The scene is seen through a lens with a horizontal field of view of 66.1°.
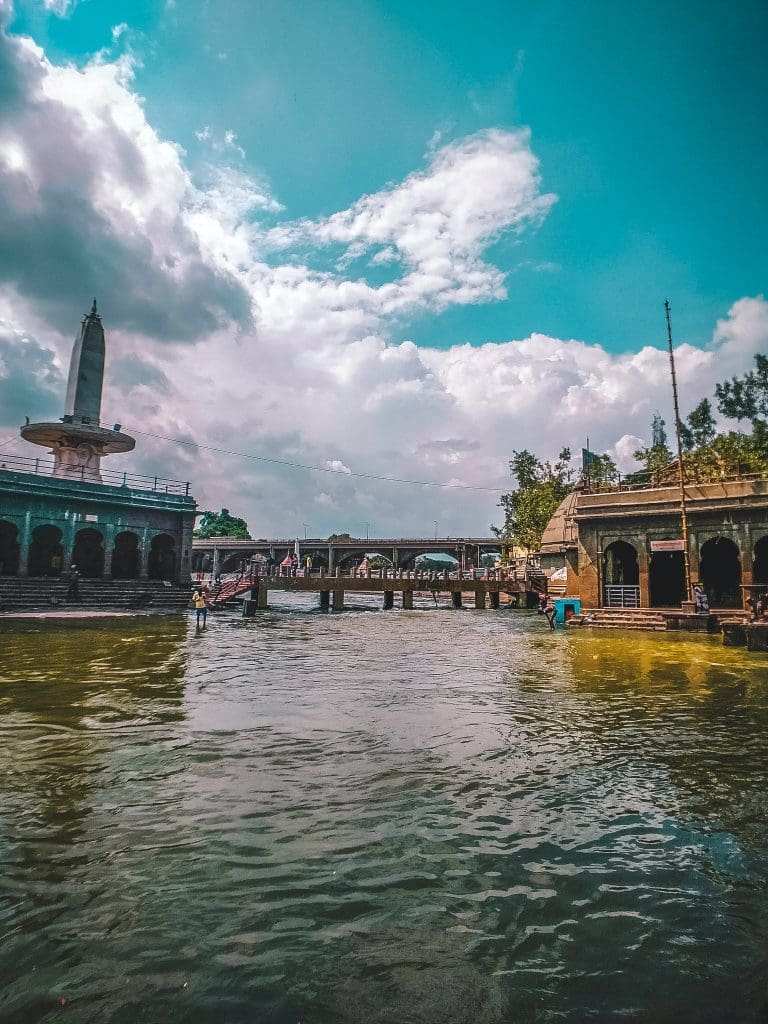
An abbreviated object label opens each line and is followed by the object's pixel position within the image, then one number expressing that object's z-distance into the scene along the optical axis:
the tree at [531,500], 71.56
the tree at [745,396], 55.03
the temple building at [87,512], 36.19
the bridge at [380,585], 43.41
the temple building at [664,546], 30.23
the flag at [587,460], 72.81
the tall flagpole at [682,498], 30.12
